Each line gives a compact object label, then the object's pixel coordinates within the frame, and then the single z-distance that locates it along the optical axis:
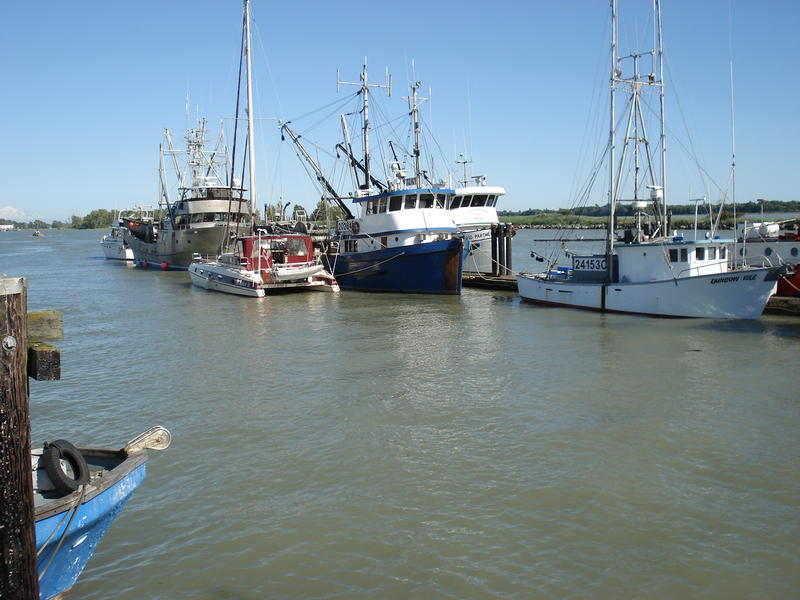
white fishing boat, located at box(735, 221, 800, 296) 25.53
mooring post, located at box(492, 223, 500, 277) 34.22
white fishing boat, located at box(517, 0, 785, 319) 21.12
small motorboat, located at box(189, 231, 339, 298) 31.75
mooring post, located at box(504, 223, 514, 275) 33.92
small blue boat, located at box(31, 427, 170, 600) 5.31
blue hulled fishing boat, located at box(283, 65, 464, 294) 30.20
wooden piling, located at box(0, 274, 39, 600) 4.51
